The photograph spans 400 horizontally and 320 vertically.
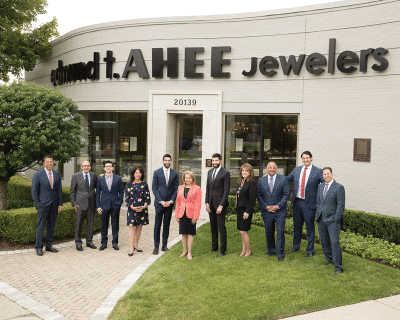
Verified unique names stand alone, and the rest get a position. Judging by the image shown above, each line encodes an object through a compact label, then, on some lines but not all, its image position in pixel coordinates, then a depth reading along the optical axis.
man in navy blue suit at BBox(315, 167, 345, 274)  7.09
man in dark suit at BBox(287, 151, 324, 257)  8.10
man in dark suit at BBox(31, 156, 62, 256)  8.71
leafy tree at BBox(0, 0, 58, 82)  15.40
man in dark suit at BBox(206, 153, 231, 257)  8.20
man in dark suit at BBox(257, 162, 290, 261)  7.96
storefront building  10.77
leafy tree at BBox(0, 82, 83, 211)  10.12
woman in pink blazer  8.14
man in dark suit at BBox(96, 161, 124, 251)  8.99
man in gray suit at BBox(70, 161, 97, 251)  9.05
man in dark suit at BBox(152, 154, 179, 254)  8.75
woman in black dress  7.99
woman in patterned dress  8.66
